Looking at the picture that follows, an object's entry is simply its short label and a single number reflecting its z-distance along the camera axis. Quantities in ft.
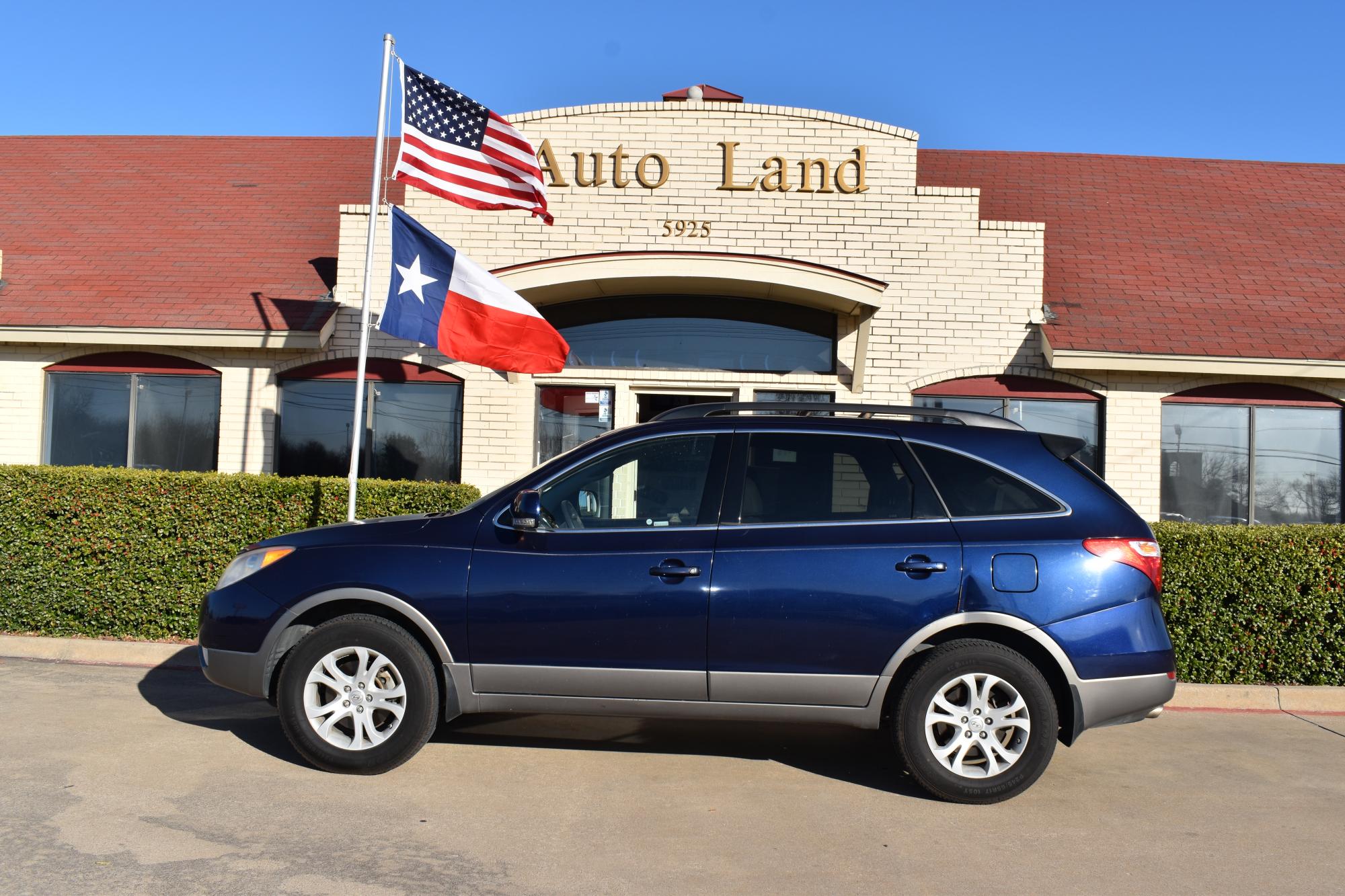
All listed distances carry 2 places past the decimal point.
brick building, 35.68
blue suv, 17.76
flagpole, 26.71
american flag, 28.43
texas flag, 27.78
